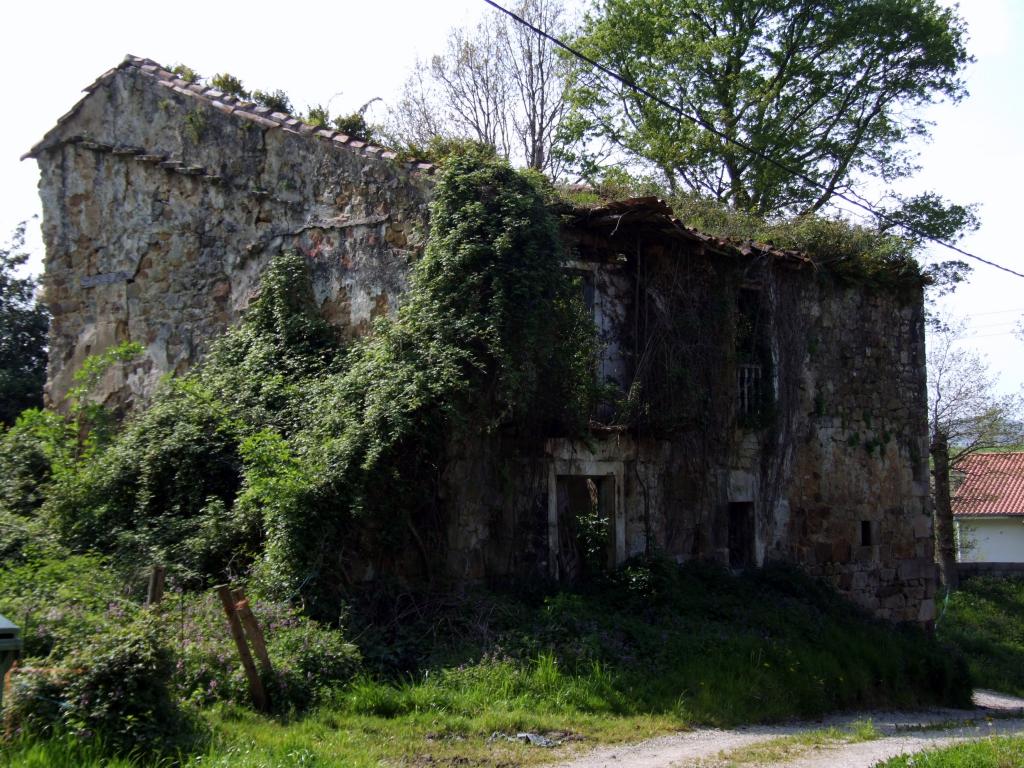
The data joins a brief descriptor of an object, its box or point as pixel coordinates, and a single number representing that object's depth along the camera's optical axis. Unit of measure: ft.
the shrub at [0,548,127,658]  26.61
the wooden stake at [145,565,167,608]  30.32
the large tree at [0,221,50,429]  58.29
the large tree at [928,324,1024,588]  80.48
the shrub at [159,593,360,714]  27.53
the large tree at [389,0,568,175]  90.22
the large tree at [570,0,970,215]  73.20
